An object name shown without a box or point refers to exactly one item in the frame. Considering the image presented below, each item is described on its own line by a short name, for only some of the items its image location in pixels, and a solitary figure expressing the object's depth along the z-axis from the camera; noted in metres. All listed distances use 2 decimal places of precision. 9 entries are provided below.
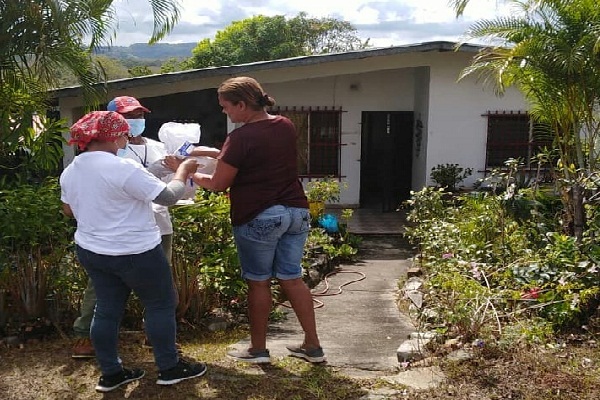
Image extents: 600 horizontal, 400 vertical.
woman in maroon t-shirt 3.46
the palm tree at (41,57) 5.15
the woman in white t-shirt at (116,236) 3.07
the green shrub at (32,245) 4.27
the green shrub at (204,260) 4.58
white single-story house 10.91
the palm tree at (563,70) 6.00
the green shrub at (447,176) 10.84
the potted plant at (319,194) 9.16
